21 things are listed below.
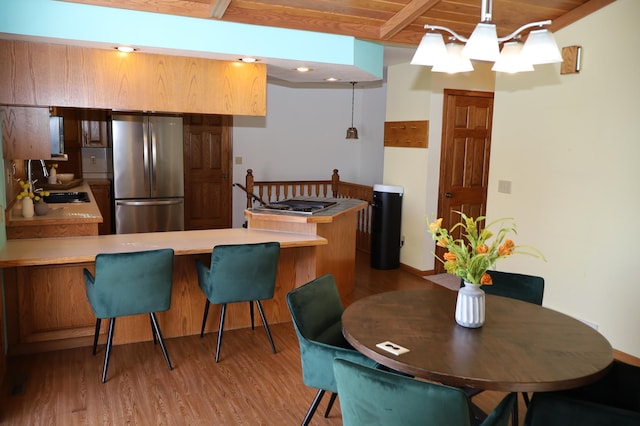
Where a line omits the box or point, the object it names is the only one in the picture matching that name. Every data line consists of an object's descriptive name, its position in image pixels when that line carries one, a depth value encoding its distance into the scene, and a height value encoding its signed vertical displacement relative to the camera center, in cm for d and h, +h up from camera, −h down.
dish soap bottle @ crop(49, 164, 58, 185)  611 -38
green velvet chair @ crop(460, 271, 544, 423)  296 -75
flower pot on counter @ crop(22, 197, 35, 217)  422 -52
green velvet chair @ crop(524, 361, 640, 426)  184 -93
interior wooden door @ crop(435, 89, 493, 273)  594 +0
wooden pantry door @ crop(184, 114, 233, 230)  755 -34
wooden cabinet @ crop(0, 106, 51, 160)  357 +7
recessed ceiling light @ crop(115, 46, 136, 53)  340 +63
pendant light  775 +27
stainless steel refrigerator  668 -34
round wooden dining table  188 -78
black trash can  615 -87
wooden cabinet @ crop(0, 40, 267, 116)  331 +44
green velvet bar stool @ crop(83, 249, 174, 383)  310 -84
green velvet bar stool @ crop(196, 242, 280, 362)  344 -84
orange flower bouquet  225 -44
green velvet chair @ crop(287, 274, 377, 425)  239 -90
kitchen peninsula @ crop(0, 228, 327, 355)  350 -101
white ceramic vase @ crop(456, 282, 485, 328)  230 -67
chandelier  220 +46
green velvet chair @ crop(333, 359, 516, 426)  164 -81
